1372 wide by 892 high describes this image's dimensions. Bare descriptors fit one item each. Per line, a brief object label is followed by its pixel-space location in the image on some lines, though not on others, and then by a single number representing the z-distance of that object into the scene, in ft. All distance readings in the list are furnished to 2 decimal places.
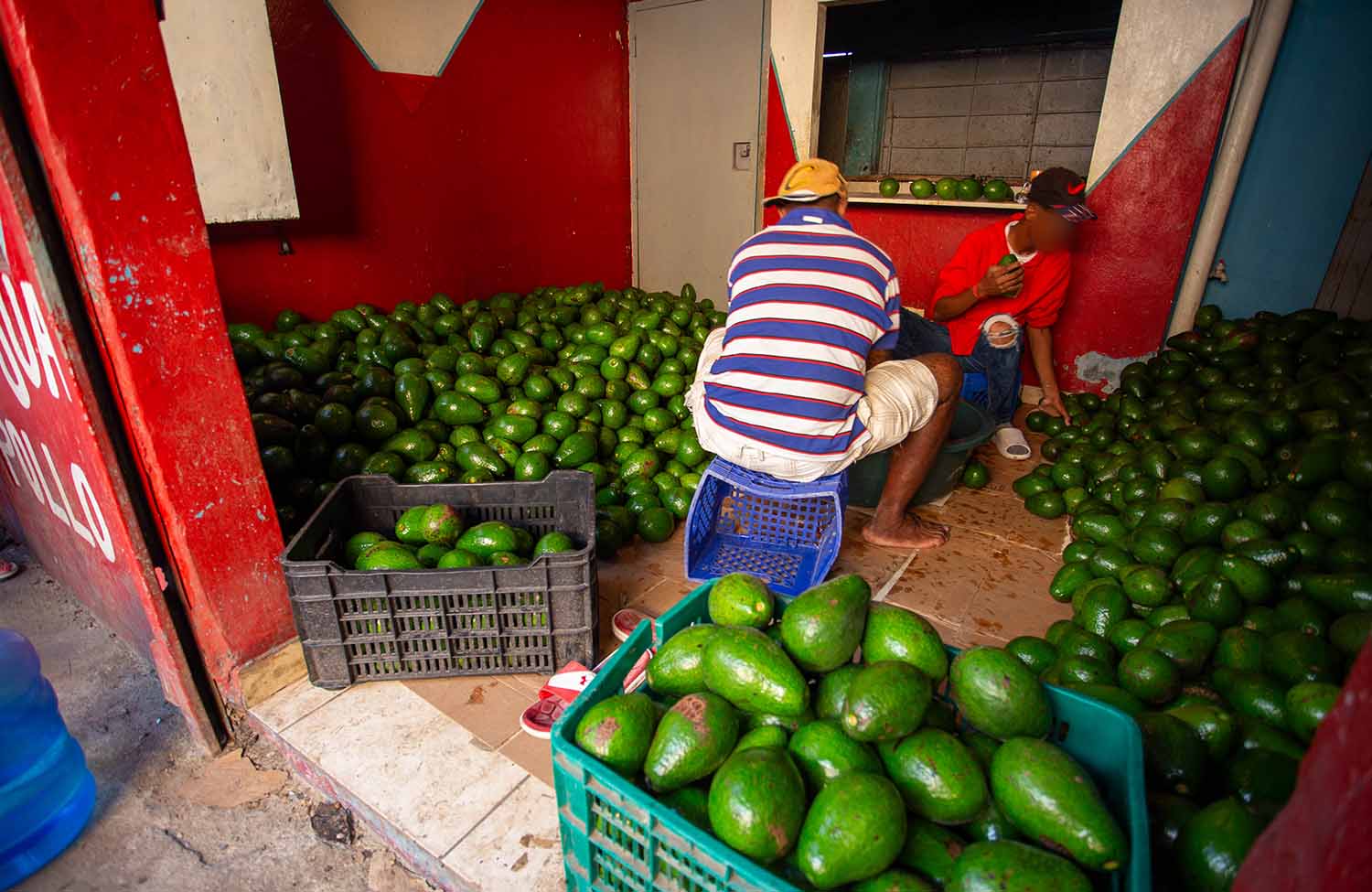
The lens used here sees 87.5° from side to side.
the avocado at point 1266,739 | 4.73
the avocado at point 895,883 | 3.63
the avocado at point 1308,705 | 4.78
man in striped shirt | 9.20
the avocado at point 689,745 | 4.19
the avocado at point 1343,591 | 6.15
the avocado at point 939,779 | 3.95
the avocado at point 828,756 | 4.13
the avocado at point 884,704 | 4.05
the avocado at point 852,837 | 3.58
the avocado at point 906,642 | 4.70
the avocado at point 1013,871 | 3.31
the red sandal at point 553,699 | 7.45
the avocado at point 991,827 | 3.97
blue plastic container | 6.15
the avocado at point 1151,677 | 5.72
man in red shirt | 14.97
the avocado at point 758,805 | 3.71
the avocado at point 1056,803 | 3.57
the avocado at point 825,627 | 4.71
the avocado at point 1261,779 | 4.23
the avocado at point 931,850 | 3.83
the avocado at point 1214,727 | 4.90
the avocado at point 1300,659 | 5.47
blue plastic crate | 9.86
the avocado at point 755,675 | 4.49
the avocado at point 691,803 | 4.20
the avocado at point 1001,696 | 4.22
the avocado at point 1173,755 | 4.60
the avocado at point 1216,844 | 3.59
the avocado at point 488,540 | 8.14
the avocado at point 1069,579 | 8.97
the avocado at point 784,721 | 4.57
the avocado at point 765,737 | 4.40
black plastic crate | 7.41
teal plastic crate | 3.69
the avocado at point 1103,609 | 7.29
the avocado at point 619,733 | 4.28
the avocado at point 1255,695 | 5.27
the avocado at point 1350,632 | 5.57
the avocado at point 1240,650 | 5.97
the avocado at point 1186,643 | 6.03
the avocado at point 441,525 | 8.34
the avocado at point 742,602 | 5.20
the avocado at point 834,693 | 4.58
